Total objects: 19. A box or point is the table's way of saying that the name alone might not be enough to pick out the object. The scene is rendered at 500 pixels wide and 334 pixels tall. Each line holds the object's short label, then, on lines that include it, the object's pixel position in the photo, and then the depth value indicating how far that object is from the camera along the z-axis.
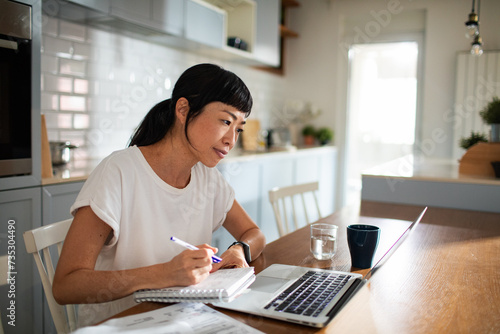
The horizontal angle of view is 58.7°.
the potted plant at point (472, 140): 2.64
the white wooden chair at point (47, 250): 1.11
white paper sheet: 0.75
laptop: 0.83
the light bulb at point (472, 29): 2.39
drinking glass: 1.24
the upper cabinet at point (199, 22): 2.39
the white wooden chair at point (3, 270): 1.12
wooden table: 0.82
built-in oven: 1.72
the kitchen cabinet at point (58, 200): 1.90
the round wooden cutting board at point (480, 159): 2.31
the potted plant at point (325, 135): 5.04
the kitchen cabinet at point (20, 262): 1.76
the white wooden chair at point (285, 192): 1.92
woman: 0.99
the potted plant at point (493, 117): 2.36
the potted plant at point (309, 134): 5.17
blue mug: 1.15
